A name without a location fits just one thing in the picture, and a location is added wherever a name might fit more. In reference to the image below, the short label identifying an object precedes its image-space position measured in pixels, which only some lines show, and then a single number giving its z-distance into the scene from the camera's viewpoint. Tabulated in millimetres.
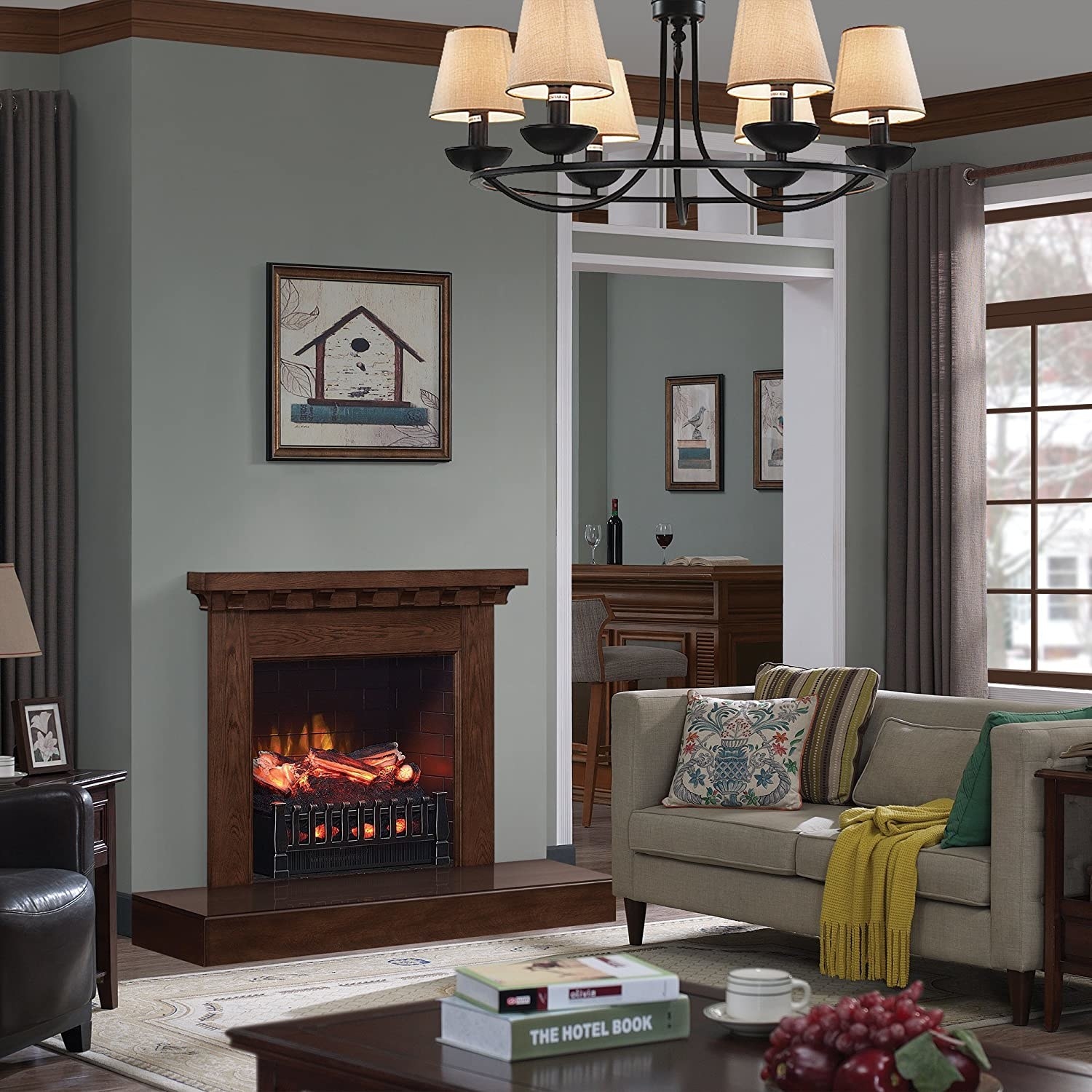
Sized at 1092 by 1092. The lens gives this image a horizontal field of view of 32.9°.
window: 7461
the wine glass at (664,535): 9219
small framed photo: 4914
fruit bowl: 2580
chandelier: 3402
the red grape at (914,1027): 2617
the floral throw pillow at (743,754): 5492
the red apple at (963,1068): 2633
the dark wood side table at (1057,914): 4598
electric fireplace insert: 5938
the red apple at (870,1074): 2580
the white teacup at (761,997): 3100
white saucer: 3104
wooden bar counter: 8109
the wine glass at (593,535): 9211
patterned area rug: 4355
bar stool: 7672
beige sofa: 4641
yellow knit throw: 4801
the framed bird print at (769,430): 9297
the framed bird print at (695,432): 9664
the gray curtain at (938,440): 7219
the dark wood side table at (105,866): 4793
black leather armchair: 4055
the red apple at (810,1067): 2635
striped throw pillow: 5574
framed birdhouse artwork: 5988
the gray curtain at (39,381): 5805
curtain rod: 6848
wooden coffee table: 2889
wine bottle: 9242
